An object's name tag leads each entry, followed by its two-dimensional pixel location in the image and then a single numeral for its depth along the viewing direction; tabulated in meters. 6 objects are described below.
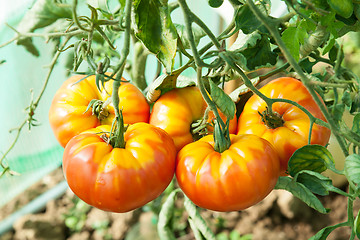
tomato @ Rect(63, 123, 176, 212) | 0.44
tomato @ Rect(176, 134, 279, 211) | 0.45
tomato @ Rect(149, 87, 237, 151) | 0.54
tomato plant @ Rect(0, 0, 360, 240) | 0.43
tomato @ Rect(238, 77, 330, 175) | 0.51
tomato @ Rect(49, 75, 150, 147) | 0.56
